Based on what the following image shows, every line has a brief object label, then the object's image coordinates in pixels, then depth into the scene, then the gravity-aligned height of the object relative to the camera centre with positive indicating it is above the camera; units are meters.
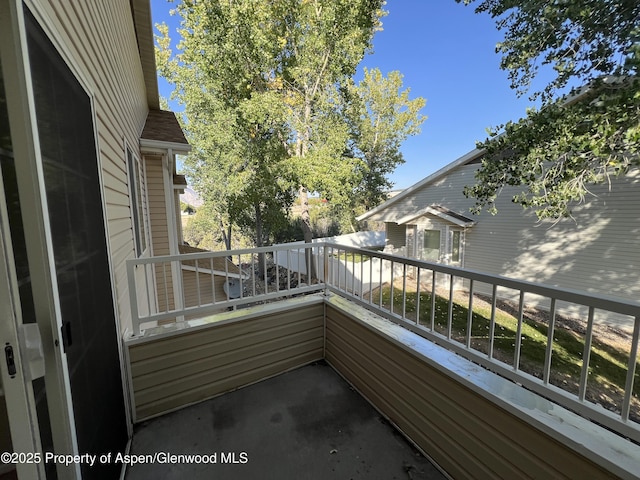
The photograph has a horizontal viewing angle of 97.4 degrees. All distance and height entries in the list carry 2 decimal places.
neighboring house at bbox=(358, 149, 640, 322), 6.01 -0.61
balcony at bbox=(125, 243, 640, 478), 1.28 -1.12
